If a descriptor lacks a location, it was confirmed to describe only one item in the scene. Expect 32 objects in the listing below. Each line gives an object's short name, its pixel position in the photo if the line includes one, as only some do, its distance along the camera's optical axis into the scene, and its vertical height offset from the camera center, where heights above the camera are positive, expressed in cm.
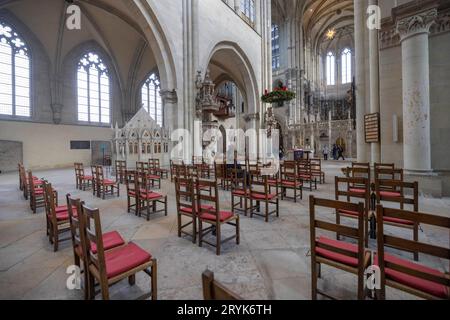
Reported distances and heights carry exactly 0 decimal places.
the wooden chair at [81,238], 180 -79
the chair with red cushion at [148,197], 406 -69
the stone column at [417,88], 552 +176
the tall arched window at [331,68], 3216 +1330
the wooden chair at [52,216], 282 -76
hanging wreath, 866 +256
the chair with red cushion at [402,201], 259 -56
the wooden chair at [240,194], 413 -68
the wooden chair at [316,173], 715 -50
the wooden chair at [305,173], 643 -44
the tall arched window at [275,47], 2679 +1405
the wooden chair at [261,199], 388 -74
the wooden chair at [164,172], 803 -52
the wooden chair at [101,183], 570 -57
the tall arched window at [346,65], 3095 +1331
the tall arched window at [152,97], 2093 +635
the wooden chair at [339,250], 168 -79
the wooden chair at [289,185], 527 -65
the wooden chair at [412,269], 141 -80
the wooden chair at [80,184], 685 -75
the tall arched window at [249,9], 1580 +1130
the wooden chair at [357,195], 268 -50
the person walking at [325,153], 1936 +38
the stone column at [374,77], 701 +259
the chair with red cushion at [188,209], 308 -71
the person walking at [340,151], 1921 +58
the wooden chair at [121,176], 787 -55
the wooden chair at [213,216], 284 -80
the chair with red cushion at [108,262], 162 -86
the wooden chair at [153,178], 686 -55
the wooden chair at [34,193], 441 -65
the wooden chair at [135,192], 413 -64
